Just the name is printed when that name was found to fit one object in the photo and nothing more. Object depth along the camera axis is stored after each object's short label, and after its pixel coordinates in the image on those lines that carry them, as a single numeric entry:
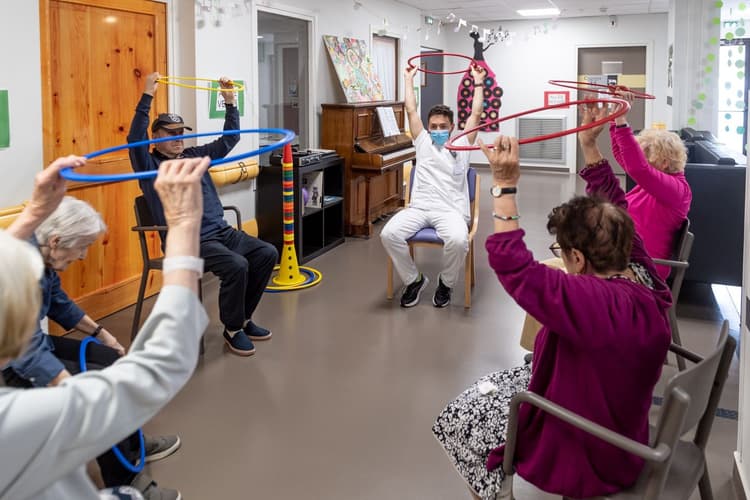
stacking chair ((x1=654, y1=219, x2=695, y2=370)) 3.35
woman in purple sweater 1.67
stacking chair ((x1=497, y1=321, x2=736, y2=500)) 1.58
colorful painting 7.24
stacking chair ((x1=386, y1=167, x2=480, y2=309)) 4.81
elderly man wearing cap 3.76
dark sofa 4.58
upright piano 6.87
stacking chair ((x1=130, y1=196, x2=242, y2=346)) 3.96
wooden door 4.12
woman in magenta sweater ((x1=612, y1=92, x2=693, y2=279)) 3.46
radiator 11.96
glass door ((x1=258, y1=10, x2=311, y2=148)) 6.38
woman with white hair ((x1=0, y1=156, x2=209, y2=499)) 1.02
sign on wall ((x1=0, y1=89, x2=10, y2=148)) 3.56
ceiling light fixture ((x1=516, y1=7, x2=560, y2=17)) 10.63
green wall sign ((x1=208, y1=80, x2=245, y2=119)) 5.30
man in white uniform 4.81
